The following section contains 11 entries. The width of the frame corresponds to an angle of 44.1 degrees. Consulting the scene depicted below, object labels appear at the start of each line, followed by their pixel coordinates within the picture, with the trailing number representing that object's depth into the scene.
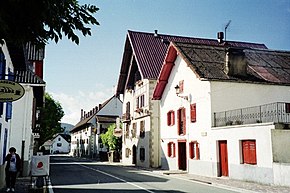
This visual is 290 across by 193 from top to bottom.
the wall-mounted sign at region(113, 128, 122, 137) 47.61
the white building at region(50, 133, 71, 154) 127.75
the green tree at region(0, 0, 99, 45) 5.24
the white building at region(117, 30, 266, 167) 34.94
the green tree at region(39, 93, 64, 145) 47.94
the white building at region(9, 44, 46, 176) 18.59
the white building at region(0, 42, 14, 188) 14.62
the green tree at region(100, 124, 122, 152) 49.78
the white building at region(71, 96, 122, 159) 65.65
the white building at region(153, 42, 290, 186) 18.16
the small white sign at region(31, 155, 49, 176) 12.77
